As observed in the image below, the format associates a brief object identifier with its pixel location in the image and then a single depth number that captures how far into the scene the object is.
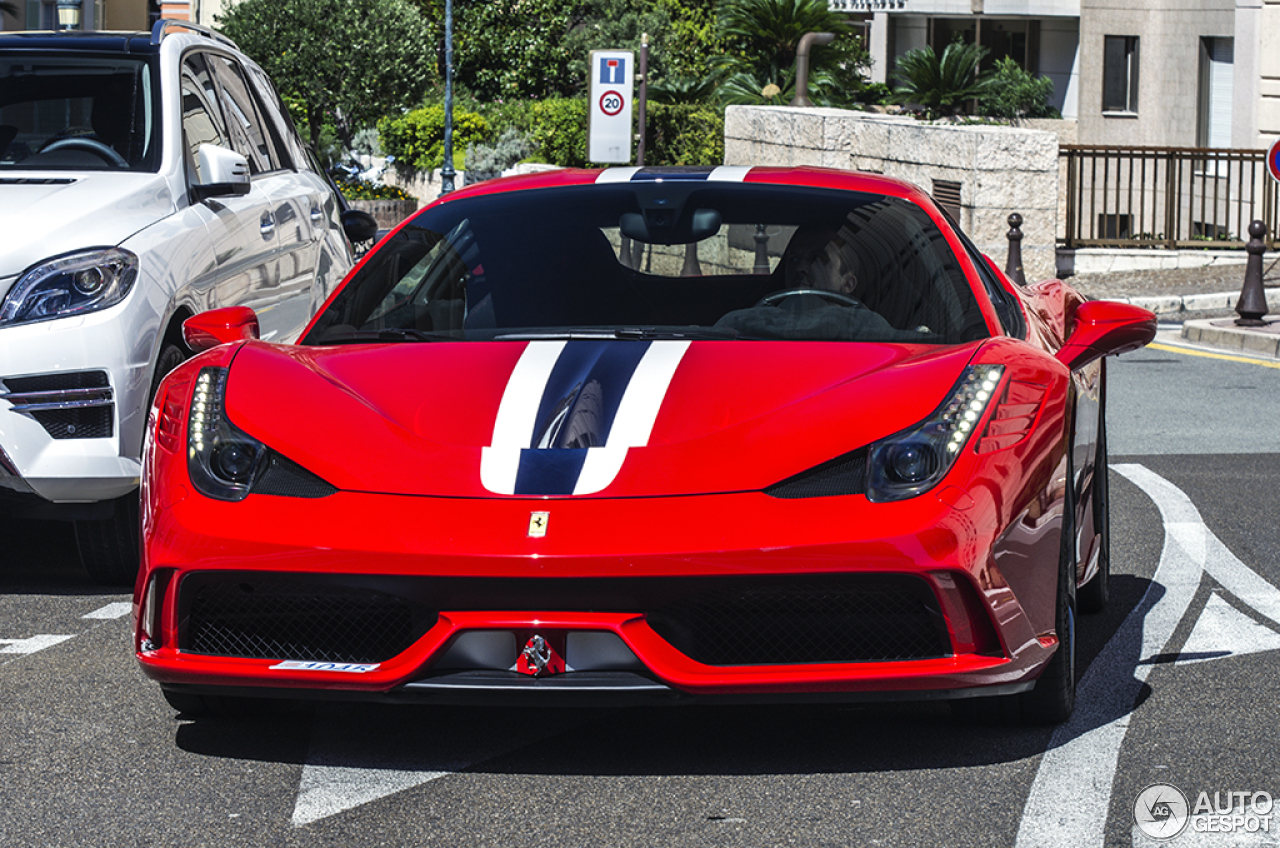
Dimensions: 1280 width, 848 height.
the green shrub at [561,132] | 45.16
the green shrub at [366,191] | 35.88
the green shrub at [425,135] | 48.72
